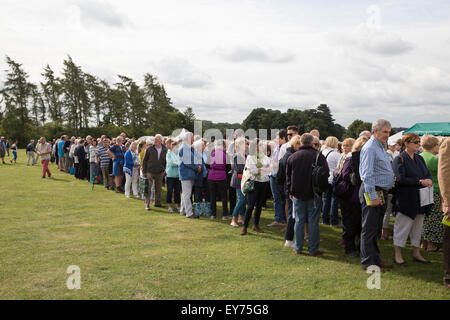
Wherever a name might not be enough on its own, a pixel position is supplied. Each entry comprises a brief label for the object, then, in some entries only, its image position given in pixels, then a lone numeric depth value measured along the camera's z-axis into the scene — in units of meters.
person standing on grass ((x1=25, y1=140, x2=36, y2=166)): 25.59
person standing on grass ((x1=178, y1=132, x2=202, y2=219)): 9.26
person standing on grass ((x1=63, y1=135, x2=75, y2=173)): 20.85
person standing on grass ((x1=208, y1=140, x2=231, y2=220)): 8.95
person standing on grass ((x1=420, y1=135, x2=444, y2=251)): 6.29
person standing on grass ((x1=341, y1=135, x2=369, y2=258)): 6.18
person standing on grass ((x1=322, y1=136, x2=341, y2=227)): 8.26
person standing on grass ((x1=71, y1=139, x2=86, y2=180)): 17.42
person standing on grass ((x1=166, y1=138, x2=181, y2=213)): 10.30
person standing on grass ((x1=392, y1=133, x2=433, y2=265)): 5.76
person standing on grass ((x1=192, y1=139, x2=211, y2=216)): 9.62
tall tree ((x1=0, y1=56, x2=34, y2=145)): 58.94
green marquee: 23.83
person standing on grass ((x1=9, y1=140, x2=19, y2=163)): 28.16
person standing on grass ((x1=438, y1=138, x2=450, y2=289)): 4.73
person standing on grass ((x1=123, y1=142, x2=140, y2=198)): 12.21
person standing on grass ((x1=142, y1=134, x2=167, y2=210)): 10.39
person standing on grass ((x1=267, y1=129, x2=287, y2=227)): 8.49
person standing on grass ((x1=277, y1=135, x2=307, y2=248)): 6.80
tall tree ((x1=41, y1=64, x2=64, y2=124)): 68.62
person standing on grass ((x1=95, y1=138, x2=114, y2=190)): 13.58
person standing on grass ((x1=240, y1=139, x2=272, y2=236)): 7.64
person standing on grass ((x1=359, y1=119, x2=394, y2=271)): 5.21
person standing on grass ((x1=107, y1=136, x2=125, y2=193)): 12.86
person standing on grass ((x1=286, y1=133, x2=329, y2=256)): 6.21
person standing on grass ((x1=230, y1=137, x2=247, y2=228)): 8.31
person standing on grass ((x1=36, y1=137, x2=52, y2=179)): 17.84
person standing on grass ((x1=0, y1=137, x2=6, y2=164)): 26.17
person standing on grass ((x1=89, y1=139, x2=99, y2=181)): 15.23
